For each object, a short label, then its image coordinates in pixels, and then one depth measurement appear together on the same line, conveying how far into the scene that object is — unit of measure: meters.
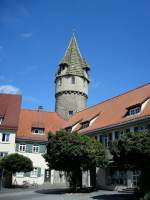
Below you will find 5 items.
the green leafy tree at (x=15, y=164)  35.53
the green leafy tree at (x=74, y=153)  28.30
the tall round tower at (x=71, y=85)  53.28
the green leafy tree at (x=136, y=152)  20.87
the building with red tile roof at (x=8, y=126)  41.84
